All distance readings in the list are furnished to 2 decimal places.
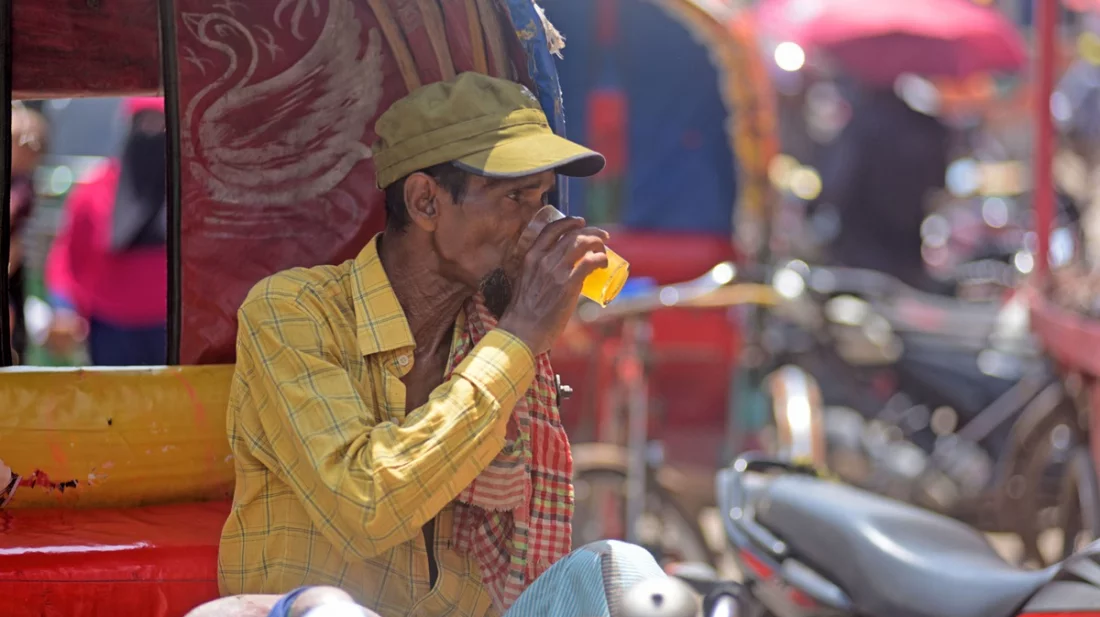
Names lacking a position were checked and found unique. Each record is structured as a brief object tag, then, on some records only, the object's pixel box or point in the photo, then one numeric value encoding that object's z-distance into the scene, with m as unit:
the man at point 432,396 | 3.96
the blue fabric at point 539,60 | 4.79
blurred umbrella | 18.52
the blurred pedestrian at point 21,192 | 8.60
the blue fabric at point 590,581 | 3.97
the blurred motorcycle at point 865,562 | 4.86
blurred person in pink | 9.76
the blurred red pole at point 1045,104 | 10.41
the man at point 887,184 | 17.25
